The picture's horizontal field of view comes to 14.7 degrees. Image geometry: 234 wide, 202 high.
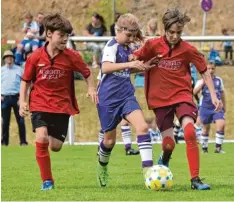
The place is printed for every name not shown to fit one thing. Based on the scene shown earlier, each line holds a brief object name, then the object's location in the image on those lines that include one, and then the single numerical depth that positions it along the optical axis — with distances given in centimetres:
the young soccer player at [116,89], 1015
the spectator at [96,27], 2483
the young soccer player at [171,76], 1022
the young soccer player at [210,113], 1711
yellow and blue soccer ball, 951
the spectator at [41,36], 2281
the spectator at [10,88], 1975
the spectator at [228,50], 2127
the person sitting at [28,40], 2302
